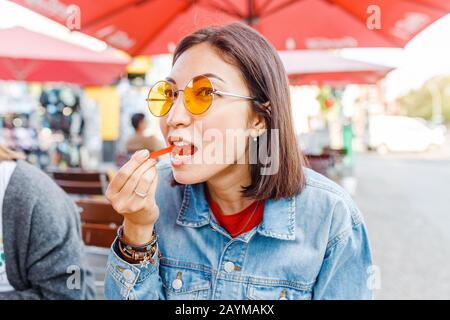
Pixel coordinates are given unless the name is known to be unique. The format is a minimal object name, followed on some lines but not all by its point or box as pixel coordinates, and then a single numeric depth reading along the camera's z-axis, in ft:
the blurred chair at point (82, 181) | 11.31
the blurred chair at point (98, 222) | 6.35
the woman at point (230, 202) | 2.94
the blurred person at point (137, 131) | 12.84
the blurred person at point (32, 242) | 4.17
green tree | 111.24
